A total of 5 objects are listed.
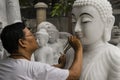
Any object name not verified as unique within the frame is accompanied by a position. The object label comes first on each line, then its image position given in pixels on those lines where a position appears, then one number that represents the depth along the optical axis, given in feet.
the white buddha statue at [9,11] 11.24
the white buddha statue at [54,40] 12.79
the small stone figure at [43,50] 12.04
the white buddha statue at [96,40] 4.96
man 4.95
